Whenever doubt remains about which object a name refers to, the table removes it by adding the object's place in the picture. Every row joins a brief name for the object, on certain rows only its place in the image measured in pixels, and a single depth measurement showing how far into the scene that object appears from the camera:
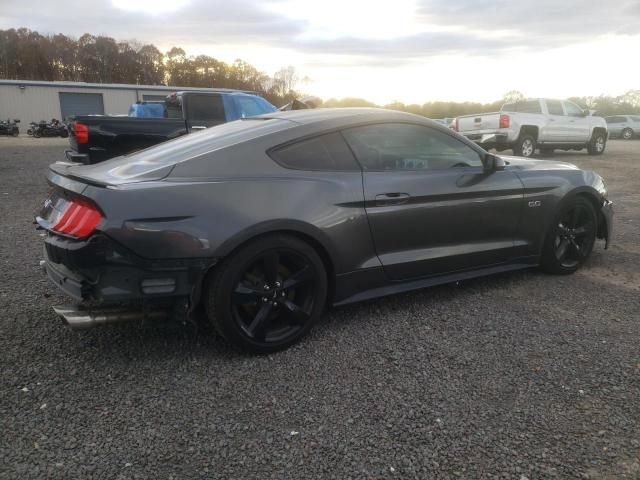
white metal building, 37.19
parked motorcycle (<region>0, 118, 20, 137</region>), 30.75
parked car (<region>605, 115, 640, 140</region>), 31.37
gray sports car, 2.61
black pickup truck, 7.68
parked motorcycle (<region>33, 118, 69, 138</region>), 29.95
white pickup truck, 13.59
